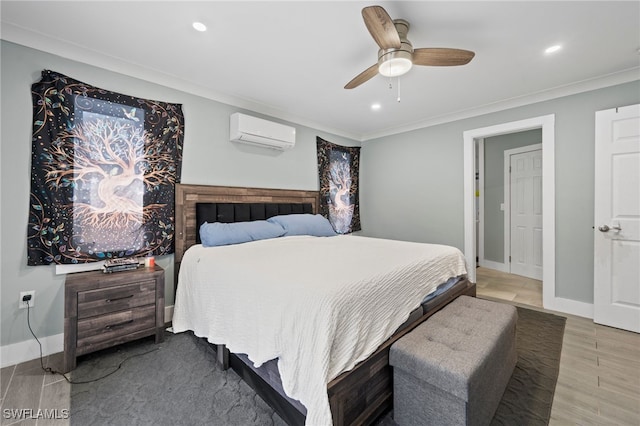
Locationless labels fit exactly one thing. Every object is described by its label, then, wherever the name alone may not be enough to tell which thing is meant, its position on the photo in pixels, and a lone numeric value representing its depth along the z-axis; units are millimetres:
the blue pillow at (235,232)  2590
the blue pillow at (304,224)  3205
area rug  1485
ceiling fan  1678
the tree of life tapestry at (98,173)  2055
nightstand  1902
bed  1212
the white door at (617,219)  2539
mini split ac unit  3078
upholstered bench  1229
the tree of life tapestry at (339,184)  4312
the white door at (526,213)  4359
